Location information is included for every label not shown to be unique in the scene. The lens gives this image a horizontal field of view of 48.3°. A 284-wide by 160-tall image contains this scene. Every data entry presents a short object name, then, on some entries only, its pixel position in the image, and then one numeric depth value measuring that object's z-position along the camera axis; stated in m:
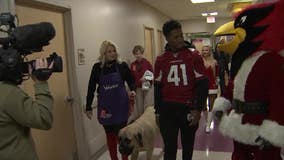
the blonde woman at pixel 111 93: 3.05
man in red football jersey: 2.42
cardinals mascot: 1.57
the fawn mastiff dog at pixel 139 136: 3.00
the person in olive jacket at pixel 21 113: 1.32
